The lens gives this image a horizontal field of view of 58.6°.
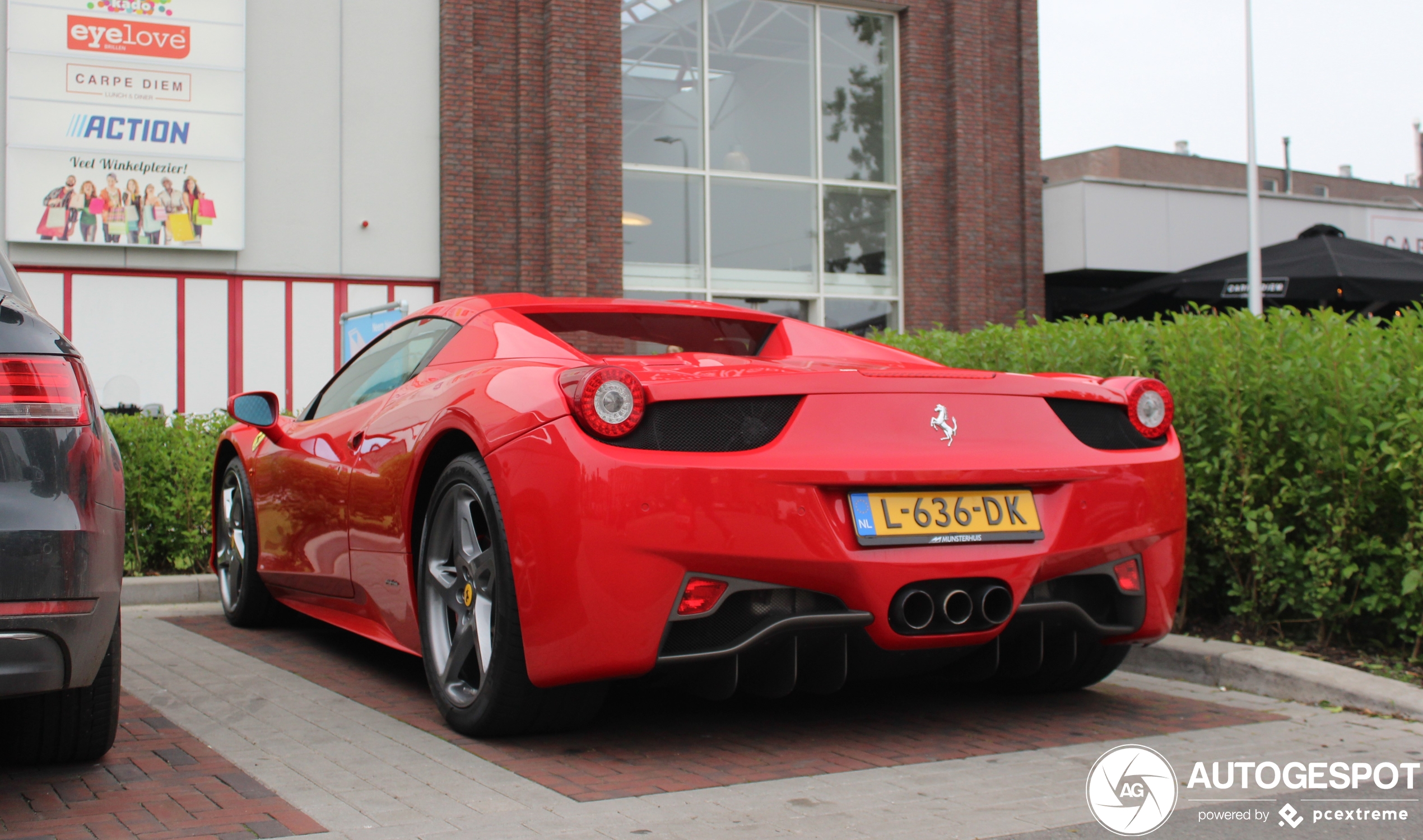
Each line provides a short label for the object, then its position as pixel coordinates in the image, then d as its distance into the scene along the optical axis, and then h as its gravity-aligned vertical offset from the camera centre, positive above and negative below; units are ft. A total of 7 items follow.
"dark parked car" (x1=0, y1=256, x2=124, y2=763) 8.55 -0.44
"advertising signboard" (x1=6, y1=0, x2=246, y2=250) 45.70 +12.31
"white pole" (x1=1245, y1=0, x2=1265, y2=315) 44.73 +11.19
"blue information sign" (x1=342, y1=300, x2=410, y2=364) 35.24 +3.72
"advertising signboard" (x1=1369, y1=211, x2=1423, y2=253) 63.82 +10.91
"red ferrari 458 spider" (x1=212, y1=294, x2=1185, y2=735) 10.30 -0.61
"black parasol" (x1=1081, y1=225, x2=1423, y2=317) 40.96 +5.91
